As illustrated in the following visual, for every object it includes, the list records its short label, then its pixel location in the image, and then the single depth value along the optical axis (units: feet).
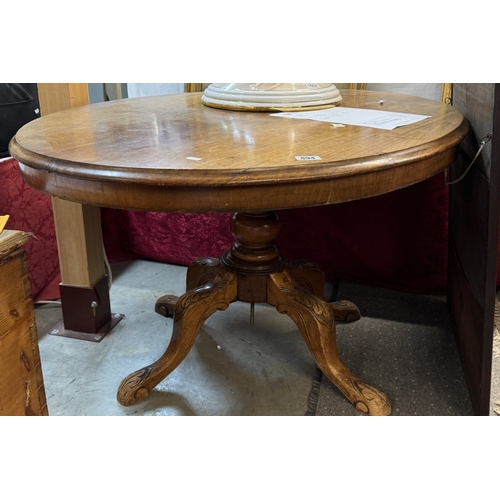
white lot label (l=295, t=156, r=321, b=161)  2.94
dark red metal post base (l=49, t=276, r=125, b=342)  5.43
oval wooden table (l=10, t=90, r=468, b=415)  2.82
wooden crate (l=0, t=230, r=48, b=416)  2.77
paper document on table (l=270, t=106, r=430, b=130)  3.78
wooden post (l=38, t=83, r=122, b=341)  5.07
